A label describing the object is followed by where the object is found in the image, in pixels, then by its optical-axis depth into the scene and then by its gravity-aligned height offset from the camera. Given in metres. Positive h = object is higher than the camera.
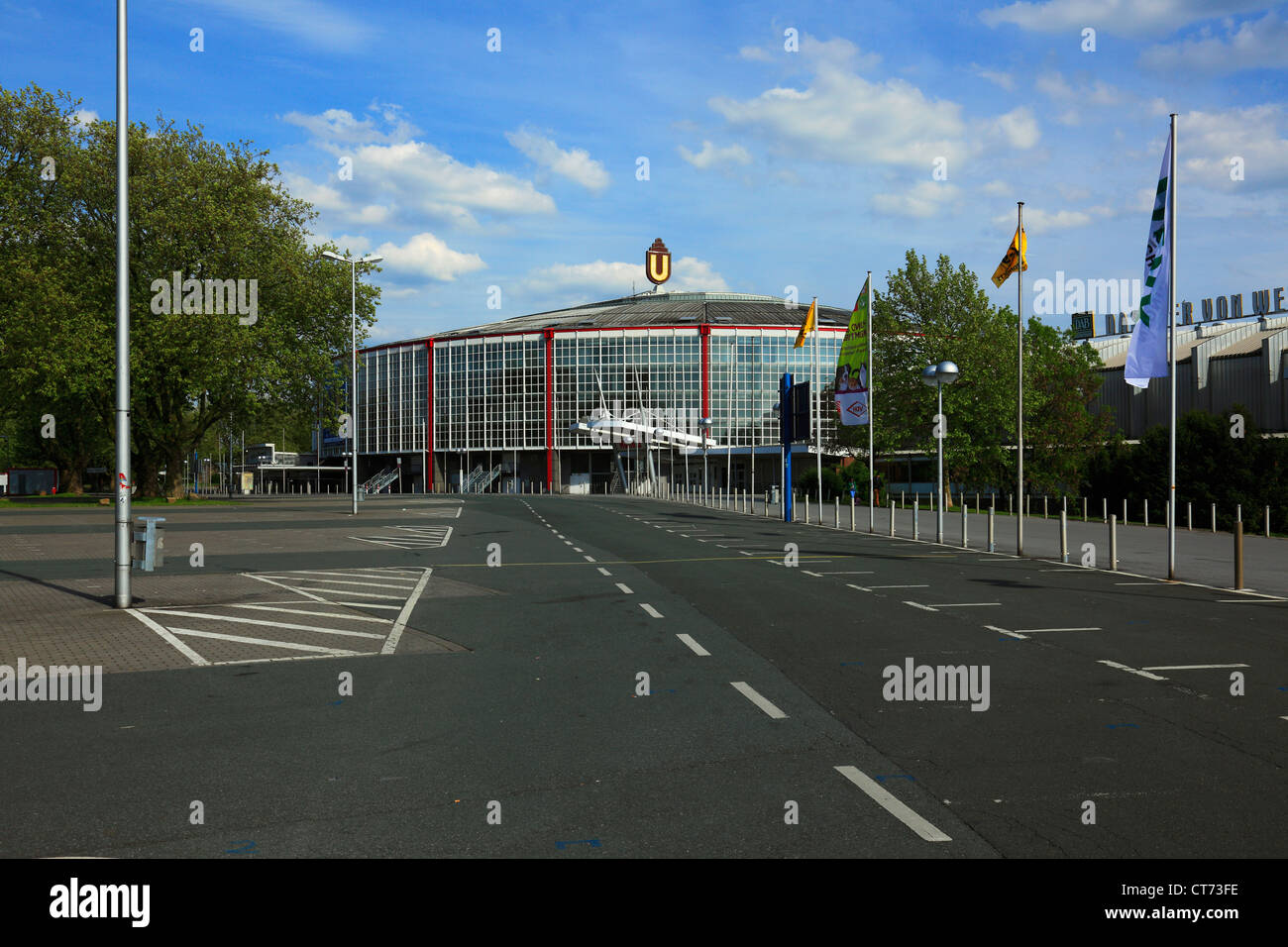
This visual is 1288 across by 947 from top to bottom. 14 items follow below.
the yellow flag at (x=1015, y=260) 25.73 +5.05
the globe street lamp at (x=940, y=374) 26.00 +2.21
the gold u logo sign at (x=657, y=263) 127.50 +24.53
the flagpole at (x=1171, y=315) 17.00 +2.41
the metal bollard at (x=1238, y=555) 15.41 -1.39
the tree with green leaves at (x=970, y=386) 53.91 +4.04
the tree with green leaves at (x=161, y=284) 46.12 +8.86
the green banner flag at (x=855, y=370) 38.06 +3.42
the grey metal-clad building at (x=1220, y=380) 57.88 +4.82
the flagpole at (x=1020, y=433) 22.08 +0.68
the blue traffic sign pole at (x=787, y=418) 39.44 +1.80
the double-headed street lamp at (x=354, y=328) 47.83 +6.83
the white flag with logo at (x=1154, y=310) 17.62 +2.56
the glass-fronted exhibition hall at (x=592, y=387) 104.75 +8.06
